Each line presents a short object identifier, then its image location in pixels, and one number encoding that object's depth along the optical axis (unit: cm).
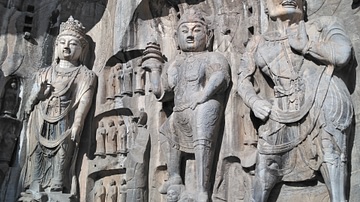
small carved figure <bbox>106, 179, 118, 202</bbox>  818
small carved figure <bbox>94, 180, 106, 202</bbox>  823
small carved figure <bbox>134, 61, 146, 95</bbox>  846
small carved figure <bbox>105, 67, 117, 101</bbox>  878
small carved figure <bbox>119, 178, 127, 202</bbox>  800
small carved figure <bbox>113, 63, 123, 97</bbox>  868
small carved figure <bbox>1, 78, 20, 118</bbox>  914
